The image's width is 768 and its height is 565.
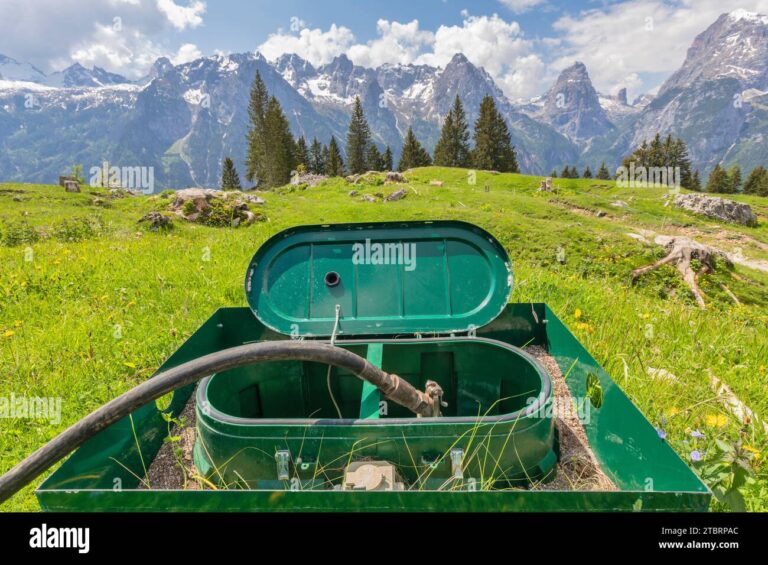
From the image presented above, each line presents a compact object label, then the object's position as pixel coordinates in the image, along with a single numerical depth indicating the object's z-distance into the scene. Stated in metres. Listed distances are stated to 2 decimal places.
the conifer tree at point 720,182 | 53.00
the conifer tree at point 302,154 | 56.76
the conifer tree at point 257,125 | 46.12
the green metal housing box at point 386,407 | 1.40
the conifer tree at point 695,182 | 51.62
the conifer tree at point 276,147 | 46.47
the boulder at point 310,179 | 29.01
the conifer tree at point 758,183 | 49.78
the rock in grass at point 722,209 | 19.50
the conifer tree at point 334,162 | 59.09
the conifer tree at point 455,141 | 53.59
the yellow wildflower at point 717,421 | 2.43
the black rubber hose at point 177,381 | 1.40
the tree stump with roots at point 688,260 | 7.95
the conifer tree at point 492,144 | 50.97
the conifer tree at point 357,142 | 57.19
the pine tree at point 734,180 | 53.44
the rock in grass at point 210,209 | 12.13
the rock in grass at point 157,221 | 10.41
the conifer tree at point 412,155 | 56.05
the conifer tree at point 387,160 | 63.06
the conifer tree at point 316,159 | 62.91
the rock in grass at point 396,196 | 20.48
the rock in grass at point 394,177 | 27.84
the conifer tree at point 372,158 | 60.75
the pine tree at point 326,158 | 61.40
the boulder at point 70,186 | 18.83
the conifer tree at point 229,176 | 55.01
